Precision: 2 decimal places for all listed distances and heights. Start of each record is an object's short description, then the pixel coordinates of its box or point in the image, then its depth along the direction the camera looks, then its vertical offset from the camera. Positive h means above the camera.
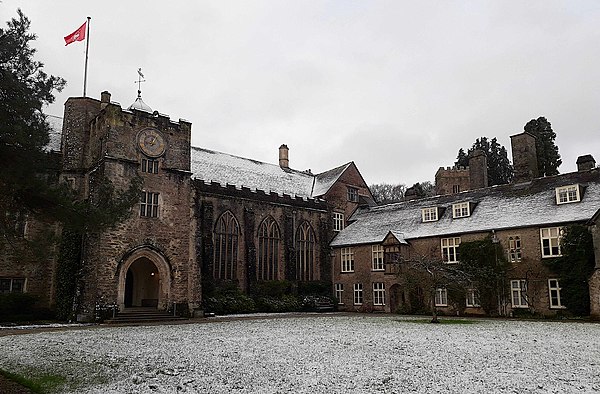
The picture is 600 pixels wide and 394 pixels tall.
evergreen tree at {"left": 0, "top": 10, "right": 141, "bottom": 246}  10.46 +3.02
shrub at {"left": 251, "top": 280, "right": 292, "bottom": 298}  32.91 -0.32
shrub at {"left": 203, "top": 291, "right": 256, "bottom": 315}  29.64 -1.19
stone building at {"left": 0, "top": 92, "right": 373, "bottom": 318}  25.45 +3.86
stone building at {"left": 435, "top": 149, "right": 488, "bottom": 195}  58.22 +12.02
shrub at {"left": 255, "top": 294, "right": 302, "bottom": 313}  32.22 -1.34
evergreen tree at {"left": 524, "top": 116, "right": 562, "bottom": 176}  41.16 +10.93
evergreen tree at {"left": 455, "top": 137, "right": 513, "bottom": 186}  56.41 +13.69
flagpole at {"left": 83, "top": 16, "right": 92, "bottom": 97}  28.80 +13.78
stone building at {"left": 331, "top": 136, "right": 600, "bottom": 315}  25.86 +2.72
